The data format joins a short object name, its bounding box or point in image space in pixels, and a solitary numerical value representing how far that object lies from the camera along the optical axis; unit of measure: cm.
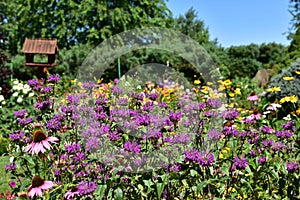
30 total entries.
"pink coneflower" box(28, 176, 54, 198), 198
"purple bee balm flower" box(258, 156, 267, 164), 251
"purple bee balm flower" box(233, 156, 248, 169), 237
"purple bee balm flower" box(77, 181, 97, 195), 205
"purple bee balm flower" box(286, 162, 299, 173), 237
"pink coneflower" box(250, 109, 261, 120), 309
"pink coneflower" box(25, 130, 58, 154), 208
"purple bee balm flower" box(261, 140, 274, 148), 262
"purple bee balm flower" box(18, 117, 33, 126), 252
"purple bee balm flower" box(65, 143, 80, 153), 233
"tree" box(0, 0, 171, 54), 1374
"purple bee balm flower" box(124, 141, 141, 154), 209
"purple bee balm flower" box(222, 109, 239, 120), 249
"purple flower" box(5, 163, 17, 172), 257
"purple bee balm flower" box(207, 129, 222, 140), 238
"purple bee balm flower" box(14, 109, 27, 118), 260
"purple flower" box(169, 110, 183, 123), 236
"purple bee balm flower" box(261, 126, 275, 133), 272
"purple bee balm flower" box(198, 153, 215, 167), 212
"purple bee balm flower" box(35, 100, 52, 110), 261
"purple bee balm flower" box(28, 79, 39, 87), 279
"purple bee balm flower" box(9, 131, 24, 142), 241
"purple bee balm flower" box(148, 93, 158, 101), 248
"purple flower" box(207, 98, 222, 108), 265
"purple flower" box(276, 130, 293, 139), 263
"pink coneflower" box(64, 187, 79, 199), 215
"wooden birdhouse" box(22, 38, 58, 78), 868
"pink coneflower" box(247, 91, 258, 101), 443
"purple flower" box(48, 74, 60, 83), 283
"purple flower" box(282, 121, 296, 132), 276
